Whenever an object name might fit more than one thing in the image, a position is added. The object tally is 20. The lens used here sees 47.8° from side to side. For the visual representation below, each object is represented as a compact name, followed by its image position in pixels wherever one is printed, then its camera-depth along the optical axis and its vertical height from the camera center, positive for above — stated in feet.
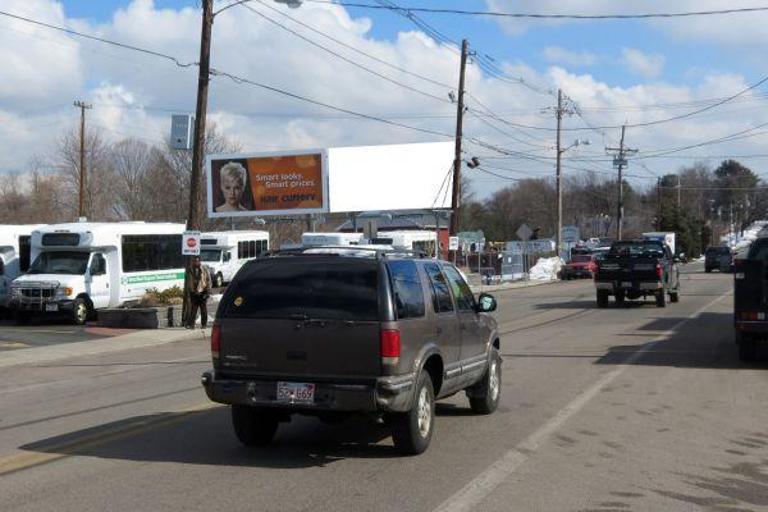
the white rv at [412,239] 139.93 +3.58
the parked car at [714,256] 198.63 +1.10
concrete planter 77.20 -5.49
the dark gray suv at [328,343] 23.26 -2.35
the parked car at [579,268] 182.70 -1.75
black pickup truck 89.20 -1.55
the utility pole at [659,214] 332.60 +18.06
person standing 74.74 -2.98
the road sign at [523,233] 163.50 +5.02
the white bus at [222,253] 137.08 +0.67
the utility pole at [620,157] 258.57 +31.14
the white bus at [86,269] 80.79 -1.25
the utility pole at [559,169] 201.67 +21.94
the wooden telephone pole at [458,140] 139.33 +19.19
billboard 166.71 +14.59
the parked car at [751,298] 43.27 -1.86
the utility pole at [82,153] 158.92 +19.79
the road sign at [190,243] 76.02 +1.24
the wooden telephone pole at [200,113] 77.20 +13.14
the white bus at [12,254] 89.30 +0.19
